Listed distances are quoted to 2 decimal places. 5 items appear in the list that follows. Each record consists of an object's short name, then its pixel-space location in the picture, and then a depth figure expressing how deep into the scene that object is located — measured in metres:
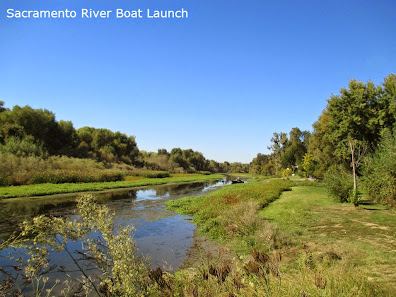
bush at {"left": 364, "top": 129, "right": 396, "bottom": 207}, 14.77
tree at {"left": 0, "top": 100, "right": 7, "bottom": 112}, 48.02
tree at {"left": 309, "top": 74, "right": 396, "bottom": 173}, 26.00
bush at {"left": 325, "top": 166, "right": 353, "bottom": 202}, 17.58
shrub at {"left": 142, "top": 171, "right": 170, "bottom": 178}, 55.88
